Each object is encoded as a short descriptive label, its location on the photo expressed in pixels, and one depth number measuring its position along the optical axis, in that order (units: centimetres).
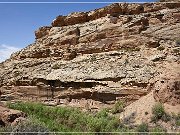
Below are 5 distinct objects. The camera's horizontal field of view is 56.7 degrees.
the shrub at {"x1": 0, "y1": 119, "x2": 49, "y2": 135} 521
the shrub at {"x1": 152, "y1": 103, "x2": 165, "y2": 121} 834
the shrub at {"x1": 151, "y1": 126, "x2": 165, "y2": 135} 678
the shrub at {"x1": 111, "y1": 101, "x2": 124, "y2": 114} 973
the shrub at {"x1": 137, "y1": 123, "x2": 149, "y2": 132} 746
